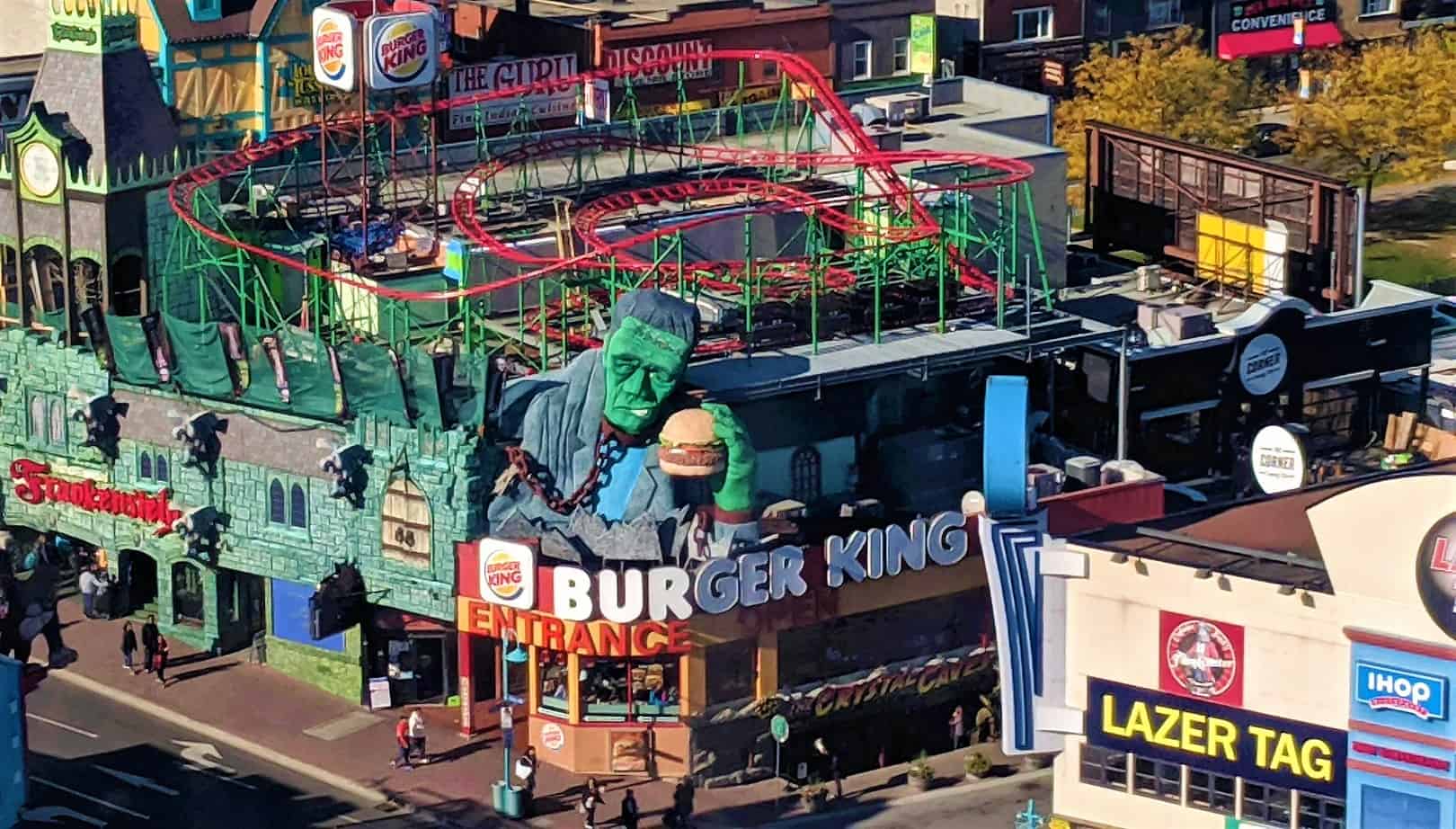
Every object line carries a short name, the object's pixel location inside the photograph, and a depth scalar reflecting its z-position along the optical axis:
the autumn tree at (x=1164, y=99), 154.75
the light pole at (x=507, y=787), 96.31
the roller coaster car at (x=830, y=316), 104.50
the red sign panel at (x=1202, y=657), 85.25
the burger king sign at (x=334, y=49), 110.81
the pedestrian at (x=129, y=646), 107.06
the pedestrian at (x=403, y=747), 99.88
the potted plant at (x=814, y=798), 97.31
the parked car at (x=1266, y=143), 165.50
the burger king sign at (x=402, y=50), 111.00
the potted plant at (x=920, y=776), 98.69
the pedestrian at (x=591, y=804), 95.31
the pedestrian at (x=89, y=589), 109.94
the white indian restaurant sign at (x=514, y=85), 133.12
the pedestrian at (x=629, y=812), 94.94
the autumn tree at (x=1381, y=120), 157.25
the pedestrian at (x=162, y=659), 106.62
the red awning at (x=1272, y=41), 174.25
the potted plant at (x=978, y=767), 99.50
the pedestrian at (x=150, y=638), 106.75
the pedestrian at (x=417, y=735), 99.94
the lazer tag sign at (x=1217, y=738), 84.56
